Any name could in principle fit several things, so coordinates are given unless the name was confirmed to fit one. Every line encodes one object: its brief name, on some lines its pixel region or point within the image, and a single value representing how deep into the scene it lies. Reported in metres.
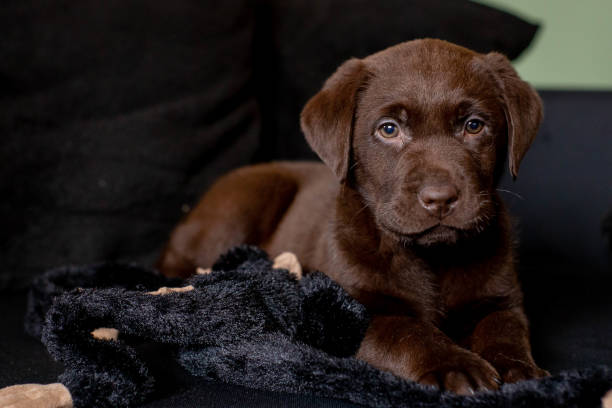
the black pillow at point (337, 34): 0.91
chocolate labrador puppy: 0.64
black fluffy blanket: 0.58
